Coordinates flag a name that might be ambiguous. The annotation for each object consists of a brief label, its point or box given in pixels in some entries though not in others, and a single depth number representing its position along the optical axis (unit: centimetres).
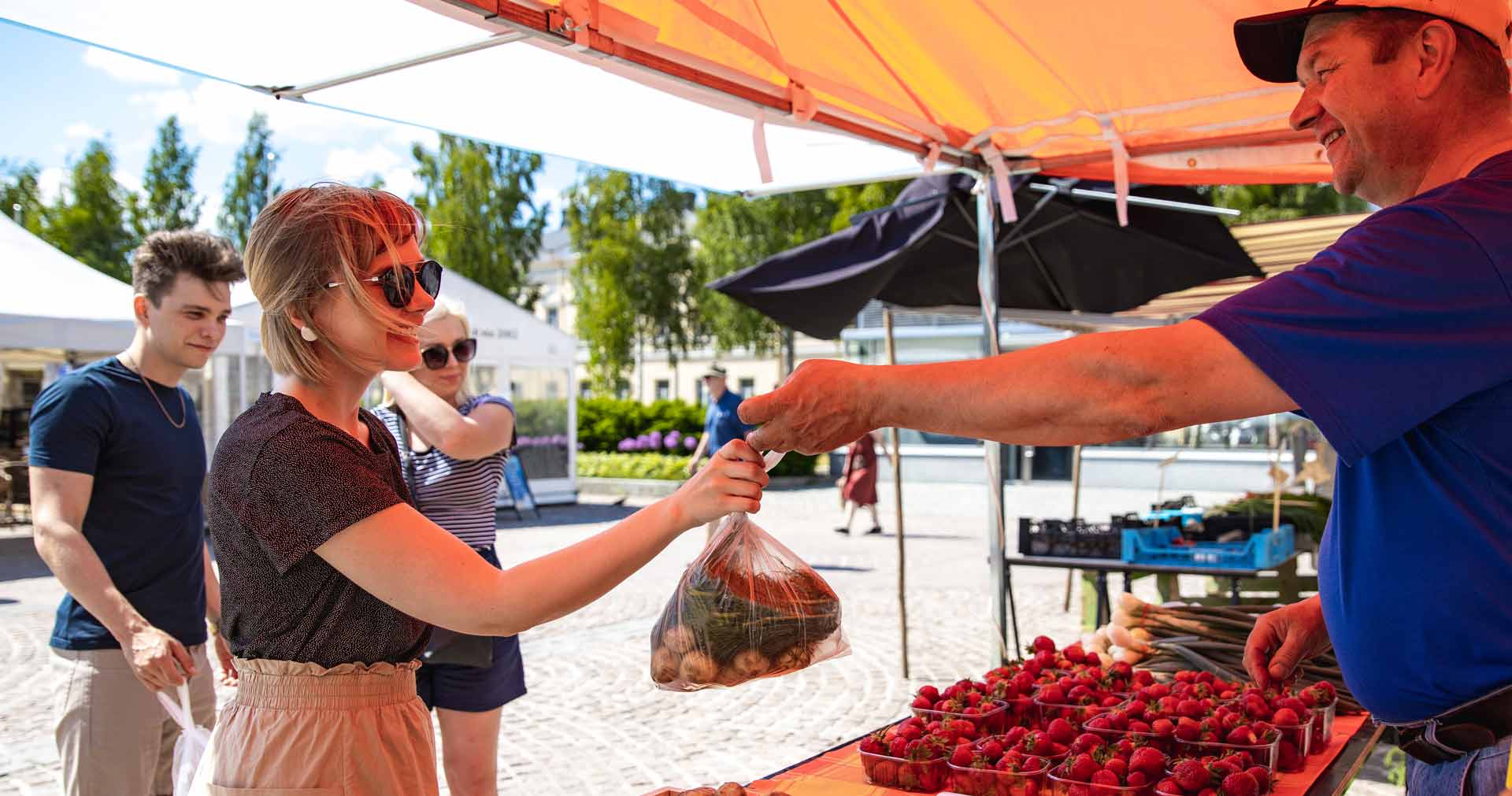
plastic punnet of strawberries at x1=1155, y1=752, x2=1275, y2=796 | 238
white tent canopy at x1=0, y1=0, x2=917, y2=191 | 272
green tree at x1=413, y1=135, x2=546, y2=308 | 3022
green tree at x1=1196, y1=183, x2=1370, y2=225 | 2684
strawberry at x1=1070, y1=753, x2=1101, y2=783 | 244
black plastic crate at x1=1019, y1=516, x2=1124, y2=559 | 620
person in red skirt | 1448
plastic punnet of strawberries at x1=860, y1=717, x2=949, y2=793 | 257
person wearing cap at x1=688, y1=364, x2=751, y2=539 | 1241
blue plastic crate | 588
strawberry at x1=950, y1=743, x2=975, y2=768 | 254
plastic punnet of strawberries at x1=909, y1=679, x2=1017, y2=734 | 288
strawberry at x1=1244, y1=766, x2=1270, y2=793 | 244
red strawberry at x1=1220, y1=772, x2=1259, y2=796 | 237
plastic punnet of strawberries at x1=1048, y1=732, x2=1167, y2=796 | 239
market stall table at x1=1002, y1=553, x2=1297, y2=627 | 591
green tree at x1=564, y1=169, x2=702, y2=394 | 2961
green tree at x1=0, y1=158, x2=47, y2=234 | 3331
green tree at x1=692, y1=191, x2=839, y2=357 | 2630
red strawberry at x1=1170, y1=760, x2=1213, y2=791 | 240
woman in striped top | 340
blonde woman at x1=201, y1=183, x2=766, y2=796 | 176
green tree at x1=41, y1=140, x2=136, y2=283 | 3278
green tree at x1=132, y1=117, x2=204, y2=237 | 3597
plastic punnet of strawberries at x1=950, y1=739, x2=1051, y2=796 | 245
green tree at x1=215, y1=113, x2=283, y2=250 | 4019
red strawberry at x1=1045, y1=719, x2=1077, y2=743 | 273
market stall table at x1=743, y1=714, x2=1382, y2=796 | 255
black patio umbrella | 598
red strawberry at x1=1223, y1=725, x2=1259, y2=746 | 265
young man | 304
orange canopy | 311
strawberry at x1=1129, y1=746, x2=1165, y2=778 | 246
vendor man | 147
